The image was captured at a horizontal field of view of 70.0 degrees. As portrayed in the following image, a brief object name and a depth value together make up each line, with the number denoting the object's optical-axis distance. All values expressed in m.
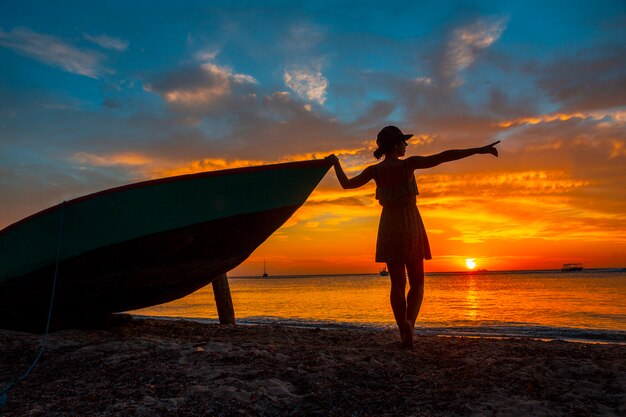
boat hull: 5.31
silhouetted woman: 4.18
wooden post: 8.10
